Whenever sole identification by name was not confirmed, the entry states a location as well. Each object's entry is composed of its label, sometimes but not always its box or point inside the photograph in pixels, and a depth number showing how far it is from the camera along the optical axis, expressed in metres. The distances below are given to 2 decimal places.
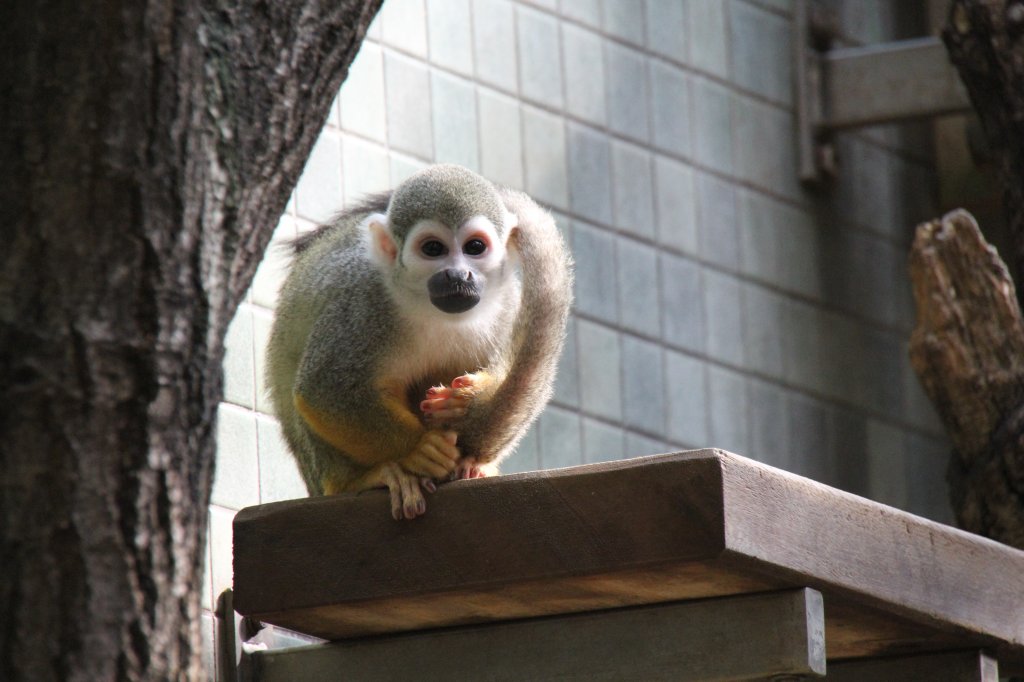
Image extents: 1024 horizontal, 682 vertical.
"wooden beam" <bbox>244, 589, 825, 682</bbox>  5.24
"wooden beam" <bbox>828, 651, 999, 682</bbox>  6.13
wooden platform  5.07
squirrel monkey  5.83
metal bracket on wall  12.18
